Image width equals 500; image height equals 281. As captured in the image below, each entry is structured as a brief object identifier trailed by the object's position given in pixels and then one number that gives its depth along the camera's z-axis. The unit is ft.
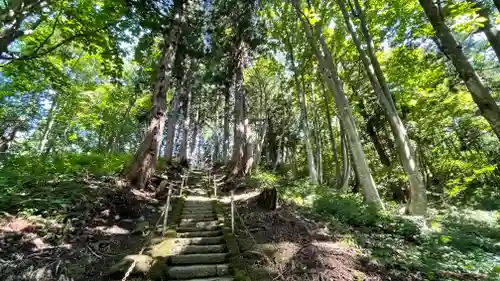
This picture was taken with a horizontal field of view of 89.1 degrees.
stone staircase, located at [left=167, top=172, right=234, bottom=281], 14.49
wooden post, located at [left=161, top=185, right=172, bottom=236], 19.56
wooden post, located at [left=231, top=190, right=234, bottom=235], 19.90
